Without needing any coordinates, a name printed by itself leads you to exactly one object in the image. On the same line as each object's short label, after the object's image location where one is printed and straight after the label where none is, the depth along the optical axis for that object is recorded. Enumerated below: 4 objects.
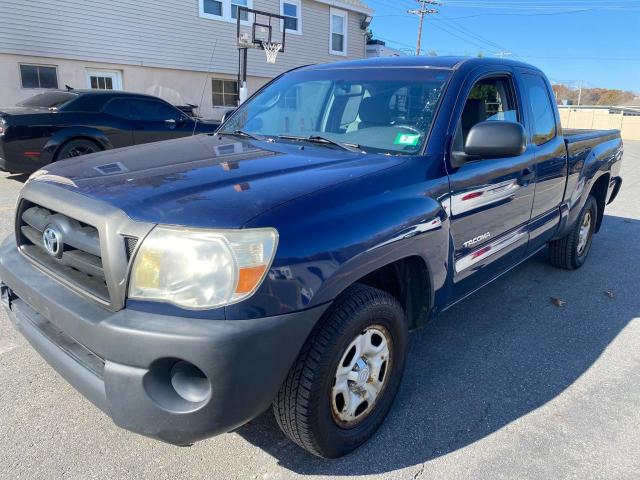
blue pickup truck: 1.79
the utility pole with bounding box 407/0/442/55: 37.66
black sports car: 7.10
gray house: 11.97
